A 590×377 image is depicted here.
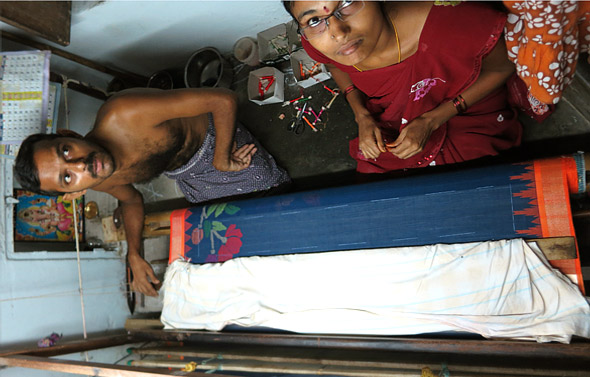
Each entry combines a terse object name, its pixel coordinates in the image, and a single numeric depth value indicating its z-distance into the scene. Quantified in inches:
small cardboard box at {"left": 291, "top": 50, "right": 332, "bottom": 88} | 99.9
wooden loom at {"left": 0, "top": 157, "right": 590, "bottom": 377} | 63.2
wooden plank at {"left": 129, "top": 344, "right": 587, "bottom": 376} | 65.4
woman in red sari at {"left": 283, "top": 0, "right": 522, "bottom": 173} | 51.1
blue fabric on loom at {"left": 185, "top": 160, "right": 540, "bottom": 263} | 66.6
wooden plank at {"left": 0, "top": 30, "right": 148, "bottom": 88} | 95.3
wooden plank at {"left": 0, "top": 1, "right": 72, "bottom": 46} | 83.4
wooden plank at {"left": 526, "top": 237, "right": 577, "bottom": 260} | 62.3
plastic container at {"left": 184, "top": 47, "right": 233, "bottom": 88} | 115.1
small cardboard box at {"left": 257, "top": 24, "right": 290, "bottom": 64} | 104.7
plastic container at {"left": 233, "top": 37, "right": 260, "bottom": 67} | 110.2
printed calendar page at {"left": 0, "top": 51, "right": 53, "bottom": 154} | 91.4
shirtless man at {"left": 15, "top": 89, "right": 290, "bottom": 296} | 75.4
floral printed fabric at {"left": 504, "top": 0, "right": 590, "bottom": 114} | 44.2
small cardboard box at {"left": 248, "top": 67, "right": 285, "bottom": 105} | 107.7
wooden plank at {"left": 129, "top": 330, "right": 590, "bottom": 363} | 64.1
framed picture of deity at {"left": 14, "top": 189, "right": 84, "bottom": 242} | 107.2
